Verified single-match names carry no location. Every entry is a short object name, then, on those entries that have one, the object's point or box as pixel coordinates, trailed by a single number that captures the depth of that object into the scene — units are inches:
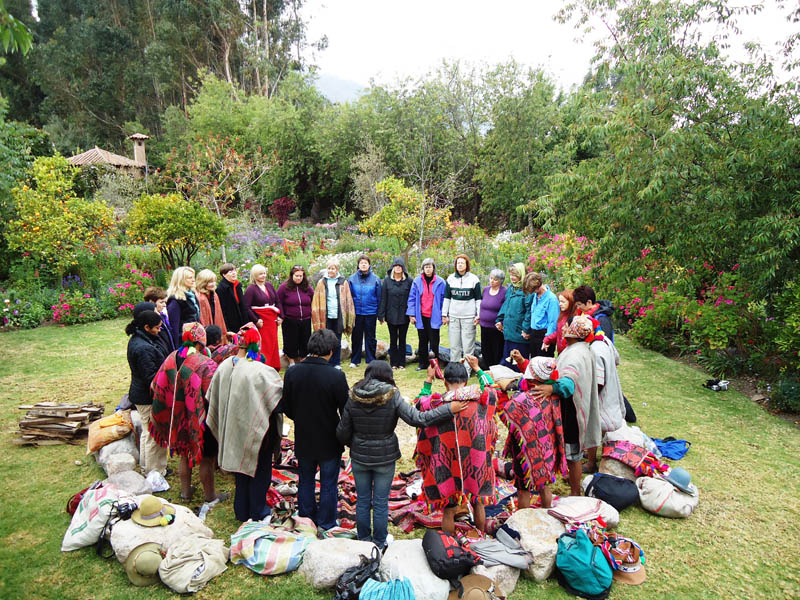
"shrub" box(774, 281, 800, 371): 239.5
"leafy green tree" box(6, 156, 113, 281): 418.6
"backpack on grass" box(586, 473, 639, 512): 156.3
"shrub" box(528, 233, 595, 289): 443.8
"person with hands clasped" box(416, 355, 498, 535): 130.1
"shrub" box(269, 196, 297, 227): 940.6
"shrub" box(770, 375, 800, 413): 244.2
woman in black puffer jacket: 125.8
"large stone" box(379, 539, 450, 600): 113.7
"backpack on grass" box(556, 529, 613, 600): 119.8
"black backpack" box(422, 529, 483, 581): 115.6
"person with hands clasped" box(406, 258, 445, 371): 286.8
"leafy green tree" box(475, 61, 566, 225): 758.5
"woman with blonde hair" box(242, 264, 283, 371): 254.4
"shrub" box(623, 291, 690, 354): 343.3
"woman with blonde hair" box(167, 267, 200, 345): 209.3
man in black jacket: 136.0
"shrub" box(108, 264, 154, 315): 429.4
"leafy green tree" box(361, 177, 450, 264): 562.9
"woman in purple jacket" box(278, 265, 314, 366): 267.7
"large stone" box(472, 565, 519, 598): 119.2
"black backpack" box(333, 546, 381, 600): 115.4
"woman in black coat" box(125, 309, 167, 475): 167.3
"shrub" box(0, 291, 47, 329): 389.1
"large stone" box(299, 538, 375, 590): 120.9
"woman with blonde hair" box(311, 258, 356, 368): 275.7
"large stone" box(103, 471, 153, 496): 157.6
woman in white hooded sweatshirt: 271.9
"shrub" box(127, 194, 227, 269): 422.9
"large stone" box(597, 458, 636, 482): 169.6
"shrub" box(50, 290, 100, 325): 401.7
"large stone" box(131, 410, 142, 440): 187.5
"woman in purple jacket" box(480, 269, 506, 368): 259.9
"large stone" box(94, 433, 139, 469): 180.5
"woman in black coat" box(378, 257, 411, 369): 287.3
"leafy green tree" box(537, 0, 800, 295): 239.8
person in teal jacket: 239.1
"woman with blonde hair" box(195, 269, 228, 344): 230.7
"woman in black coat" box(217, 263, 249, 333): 250.8
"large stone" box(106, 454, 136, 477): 169.8
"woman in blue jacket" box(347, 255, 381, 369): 289.0
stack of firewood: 202.7
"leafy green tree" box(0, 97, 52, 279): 389.1
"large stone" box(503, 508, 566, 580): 125.5
